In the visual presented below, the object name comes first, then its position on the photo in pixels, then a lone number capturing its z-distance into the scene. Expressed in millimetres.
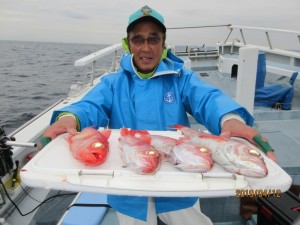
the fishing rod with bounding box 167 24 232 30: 8623
